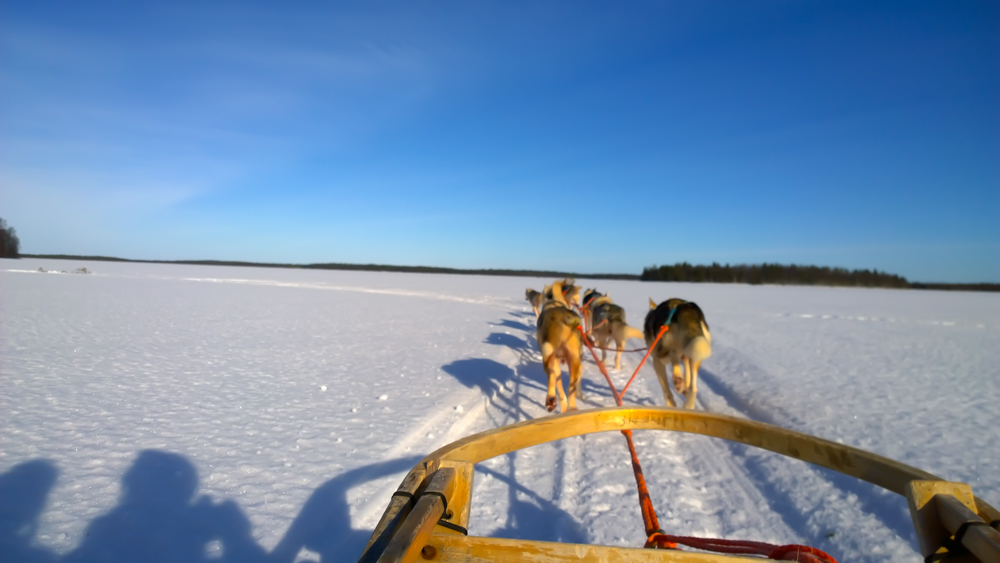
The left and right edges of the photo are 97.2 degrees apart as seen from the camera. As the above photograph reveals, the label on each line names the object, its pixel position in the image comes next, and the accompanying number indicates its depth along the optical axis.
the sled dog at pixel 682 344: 4.73
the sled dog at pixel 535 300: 14.24
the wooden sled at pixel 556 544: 1.05
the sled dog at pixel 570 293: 11.40
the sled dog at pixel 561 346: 4.81
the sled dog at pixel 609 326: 7.00
